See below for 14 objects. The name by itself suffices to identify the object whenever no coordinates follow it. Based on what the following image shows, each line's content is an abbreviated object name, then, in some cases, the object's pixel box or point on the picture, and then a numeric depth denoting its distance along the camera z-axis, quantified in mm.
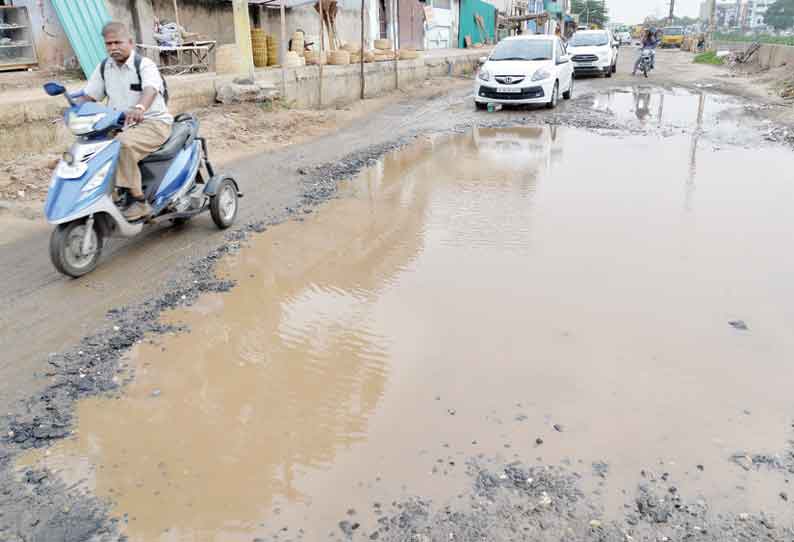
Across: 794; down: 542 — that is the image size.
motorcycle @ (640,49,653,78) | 22875
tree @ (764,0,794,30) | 86500
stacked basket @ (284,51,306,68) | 14703
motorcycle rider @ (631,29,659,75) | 22609
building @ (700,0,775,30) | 120562
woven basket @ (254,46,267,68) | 15297
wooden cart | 13178
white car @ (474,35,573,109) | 13578
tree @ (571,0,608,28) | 89188
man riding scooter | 4855
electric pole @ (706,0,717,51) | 40872
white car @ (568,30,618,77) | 21953
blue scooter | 4453
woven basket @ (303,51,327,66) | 15953
